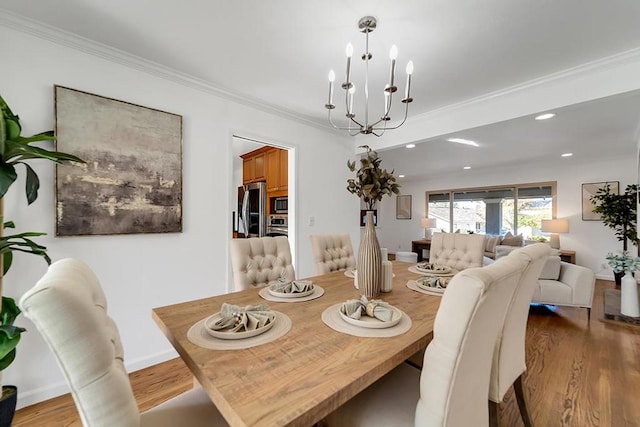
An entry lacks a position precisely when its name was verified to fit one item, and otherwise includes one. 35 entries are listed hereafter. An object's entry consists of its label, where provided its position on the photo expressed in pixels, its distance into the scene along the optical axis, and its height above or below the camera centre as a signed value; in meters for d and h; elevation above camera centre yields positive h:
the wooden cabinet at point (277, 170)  3.53 +0.57
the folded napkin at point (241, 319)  0.99 -0.43
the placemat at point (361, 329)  0.98 -0.46
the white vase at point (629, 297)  2.89 -0.96
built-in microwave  3.37 +0.08
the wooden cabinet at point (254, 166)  3.97 +0.73
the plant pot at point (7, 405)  1.33 -1.01
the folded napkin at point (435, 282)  1.55 -0.43
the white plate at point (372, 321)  1.02 -0.44
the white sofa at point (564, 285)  2.98 -0.88
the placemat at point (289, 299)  1.40 -0.47
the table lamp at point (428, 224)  7.47 -0.38
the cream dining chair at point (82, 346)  0.53 -0.29
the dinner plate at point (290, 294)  1.41 -0.45
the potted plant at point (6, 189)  1.24 +0.09
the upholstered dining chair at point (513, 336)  1.17 -0.60
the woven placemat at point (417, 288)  1.48 -0.47
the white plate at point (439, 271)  1.94 -0.45
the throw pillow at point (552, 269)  3.28 -0.73
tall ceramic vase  1.45 -0.30
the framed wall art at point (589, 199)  5.22 +0.25
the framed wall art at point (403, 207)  8.26 +0.12
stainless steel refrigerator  3.84 +0.01
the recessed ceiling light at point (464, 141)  3.95 +1.09
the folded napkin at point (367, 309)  1.07 -0.42
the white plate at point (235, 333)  0.94 -0.45
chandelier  1.44 +1.10
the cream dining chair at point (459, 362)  0.72 -0.46
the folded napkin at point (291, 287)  1.46 -0.44
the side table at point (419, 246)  7.21 -0.99
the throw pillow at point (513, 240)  5.82 -0.66
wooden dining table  0.63 -0.47
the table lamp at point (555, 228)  5.38 -0.35
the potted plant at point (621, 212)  4.41 -0.01
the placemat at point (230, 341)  0.90 -0.47
